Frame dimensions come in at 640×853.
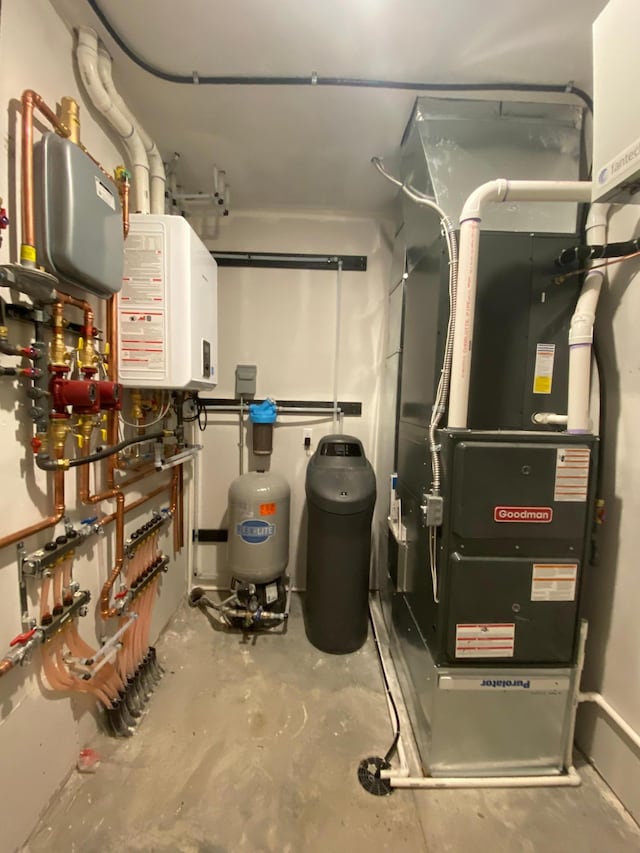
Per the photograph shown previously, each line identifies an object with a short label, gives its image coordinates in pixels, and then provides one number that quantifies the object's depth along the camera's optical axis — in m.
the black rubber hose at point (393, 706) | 1.35
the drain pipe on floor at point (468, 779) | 1.25
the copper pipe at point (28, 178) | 0.94
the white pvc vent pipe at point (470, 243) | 1.19
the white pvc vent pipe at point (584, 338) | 1.23
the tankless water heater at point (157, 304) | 1.44
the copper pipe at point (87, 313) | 1.17
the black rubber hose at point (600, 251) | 1.17
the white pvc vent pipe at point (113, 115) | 1.20
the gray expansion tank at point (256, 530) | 2.02
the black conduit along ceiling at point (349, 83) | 1.41
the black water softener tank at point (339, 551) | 1.84
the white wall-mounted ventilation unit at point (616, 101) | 0.87
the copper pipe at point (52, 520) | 0.99
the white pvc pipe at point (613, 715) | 1.17
